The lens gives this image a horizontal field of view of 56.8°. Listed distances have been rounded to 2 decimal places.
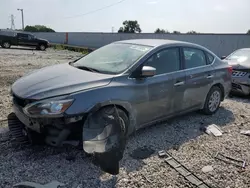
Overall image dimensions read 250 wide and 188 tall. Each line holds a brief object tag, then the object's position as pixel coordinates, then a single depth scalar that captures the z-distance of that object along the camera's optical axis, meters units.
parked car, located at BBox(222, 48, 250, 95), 6.68
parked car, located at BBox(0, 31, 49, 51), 22.44
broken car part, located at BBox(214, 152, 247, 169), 3.34
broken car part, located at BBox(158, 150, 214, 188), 2.84
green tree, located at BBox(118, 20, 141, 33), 74.50
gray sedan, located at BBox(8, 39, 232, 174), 2.78
